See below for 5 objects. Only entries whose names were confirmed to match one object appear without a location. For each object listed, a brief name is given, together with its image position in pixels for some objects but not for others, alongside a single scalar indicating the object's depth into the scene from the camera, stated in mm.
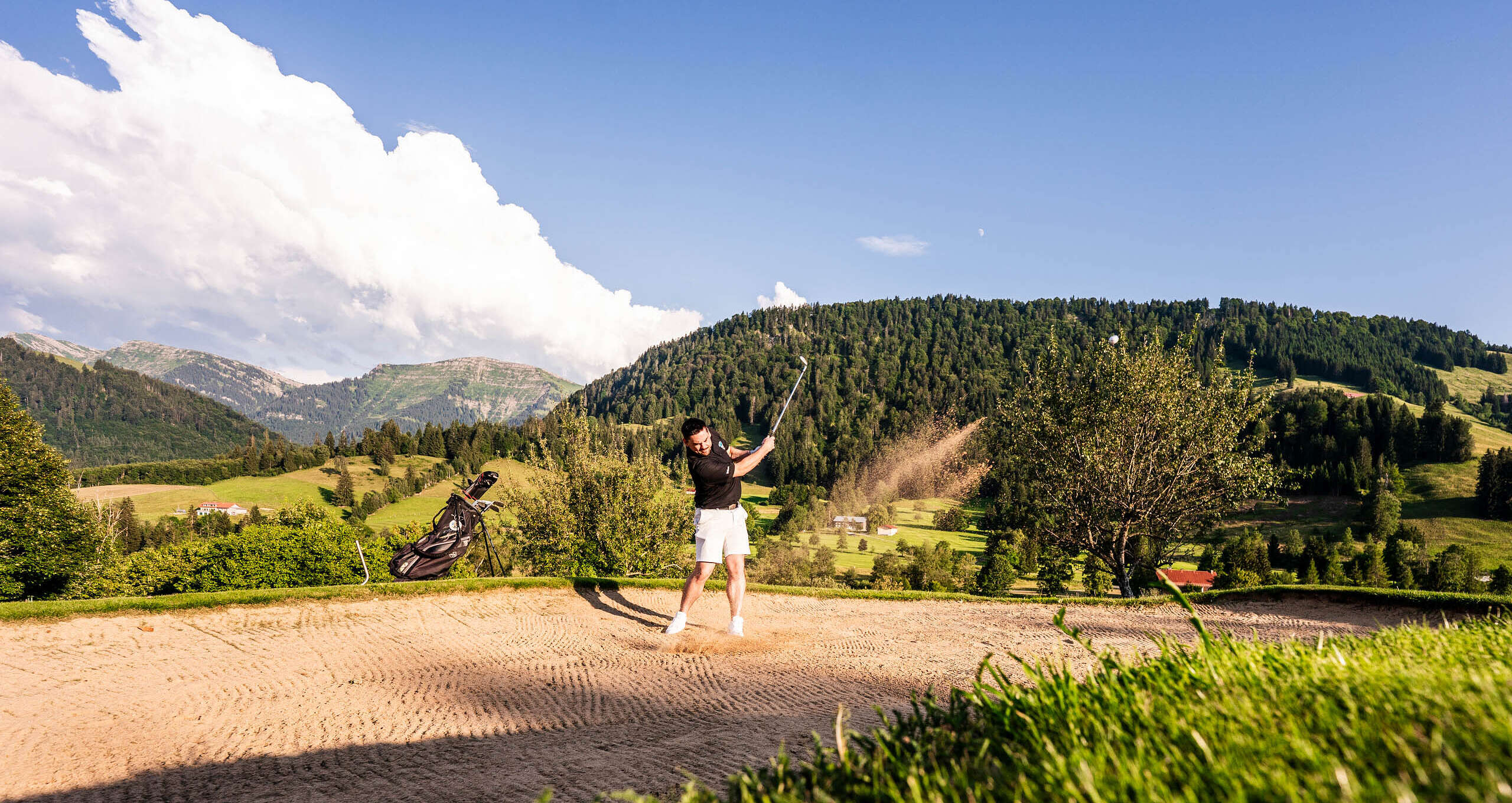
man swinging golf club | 9297
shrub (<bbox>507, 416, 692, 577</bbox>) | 29688
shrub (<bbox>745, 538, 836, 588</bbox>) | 64188
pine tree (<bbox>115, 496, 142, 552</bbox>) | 87500
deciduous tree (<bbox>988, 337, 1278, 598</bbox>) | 19438
